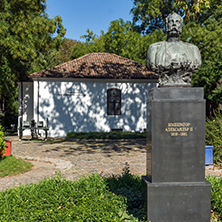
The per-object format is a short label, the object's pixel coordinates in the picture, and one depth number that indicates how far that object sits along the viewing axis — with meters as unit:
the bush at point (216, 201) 4.65
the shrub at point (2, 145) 8.57
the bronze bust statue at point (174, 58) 4.41
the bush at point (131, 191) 4.60
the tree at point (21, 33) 16.20
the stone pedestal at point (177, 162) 4.18
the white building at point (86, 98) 19.34
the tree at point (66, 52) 39.75
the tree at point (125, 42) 28.08
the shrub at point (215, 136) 8.92
